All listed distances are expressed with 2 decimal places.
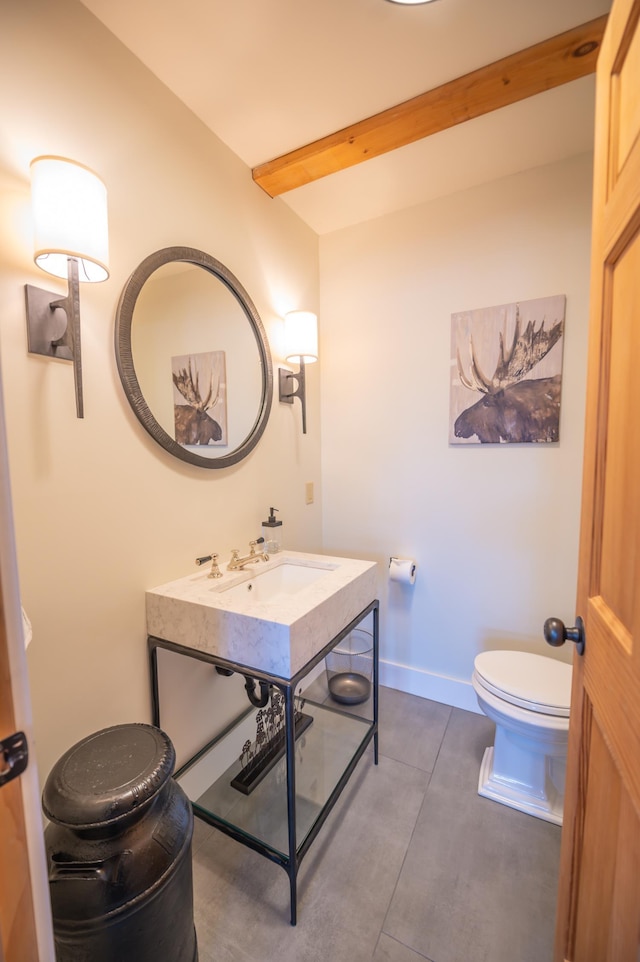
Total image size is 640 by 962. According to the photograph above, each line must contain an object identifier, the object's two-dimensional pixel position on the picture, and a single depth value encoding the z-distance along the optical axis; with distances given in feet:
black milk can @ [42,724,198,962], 2.44
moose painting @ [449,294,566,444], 5.46
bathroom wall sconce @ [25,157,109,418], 2.81
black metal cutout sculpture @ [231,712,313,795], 4.83
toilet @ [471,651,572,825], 4.38
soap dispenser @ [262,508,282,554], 5.70
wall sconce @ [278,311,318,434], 5.76
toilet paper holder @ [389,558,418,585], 6.46
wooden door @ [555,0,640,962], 1.98
